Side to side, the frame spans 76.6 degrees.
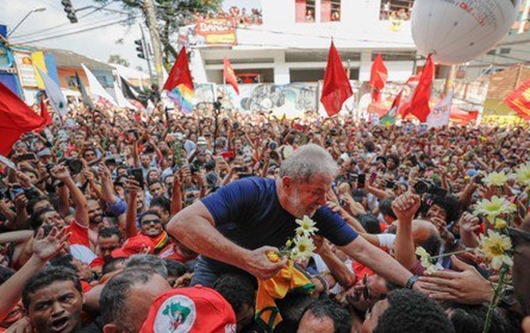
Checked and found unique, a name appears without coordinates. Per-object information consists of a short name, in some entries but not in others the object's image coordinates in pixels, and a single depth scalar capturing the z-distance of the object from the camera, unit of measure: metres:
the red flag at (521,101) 10.38
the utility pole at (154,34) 14.82
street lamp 15.25
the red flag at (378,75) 15.55
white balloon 8.27
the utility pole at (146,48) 15.59
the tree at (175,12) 25.95
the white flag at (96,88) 12.25
